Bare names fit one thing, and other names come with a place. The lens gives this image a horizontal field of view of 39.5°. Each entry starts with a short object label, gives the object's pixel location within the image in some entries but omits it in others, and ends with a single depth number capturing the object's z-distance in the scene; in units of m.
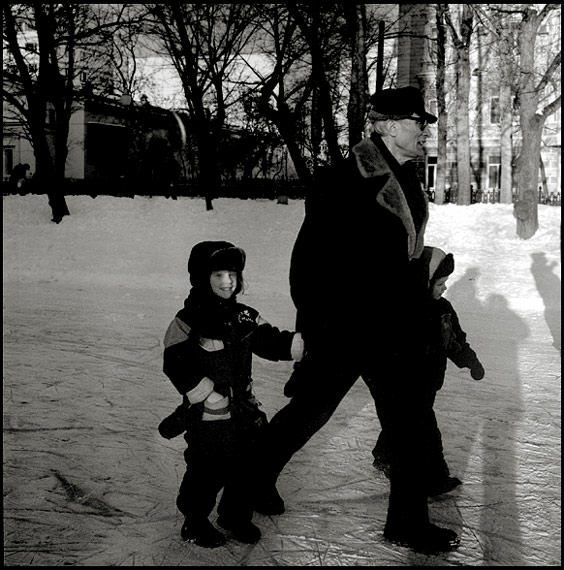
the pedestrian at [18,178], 24.67
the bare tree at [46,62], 17.69
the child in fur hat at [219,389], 3.16
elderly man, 2.98
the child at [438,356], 3.65
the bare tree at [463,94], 22.97
